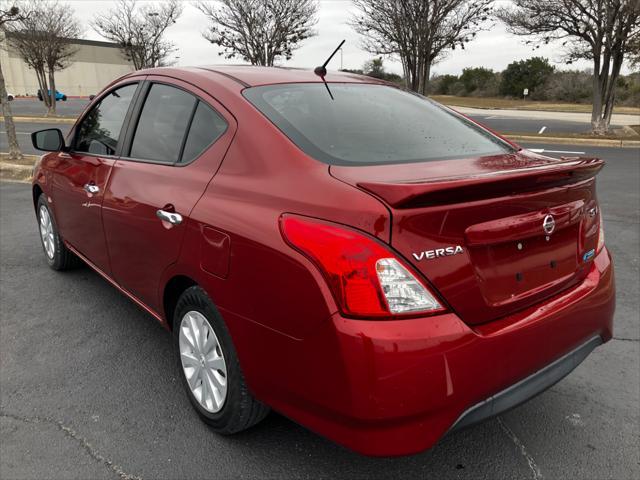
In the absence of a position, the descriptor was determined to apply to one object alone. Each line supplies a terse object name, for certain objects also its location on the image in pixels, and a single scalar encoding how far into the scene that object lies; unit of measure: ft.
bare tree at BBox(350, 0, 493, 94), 57.11
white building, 210.38
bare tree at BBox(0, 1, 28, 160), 32.37
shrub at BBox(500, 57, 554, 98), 150.41
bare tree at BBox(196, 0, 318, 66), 73.10
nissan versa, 5.27
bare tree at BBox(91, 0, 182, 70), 82.48
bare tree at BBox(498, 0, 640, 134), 47.44
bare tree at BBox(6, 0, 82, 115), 79.41
